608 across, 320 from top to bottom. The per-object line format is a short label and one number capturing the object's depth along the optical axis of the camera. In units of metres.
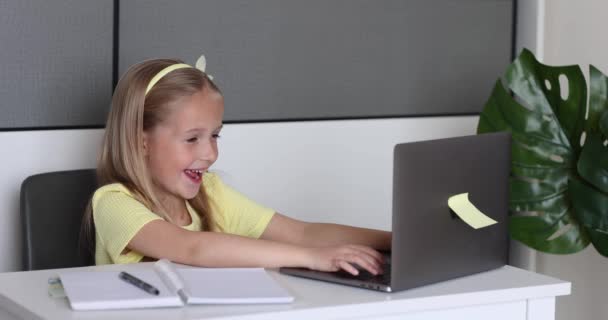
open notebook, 2.04
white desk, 2.03
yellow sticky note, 2.25
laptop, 2.15
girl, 2.52
